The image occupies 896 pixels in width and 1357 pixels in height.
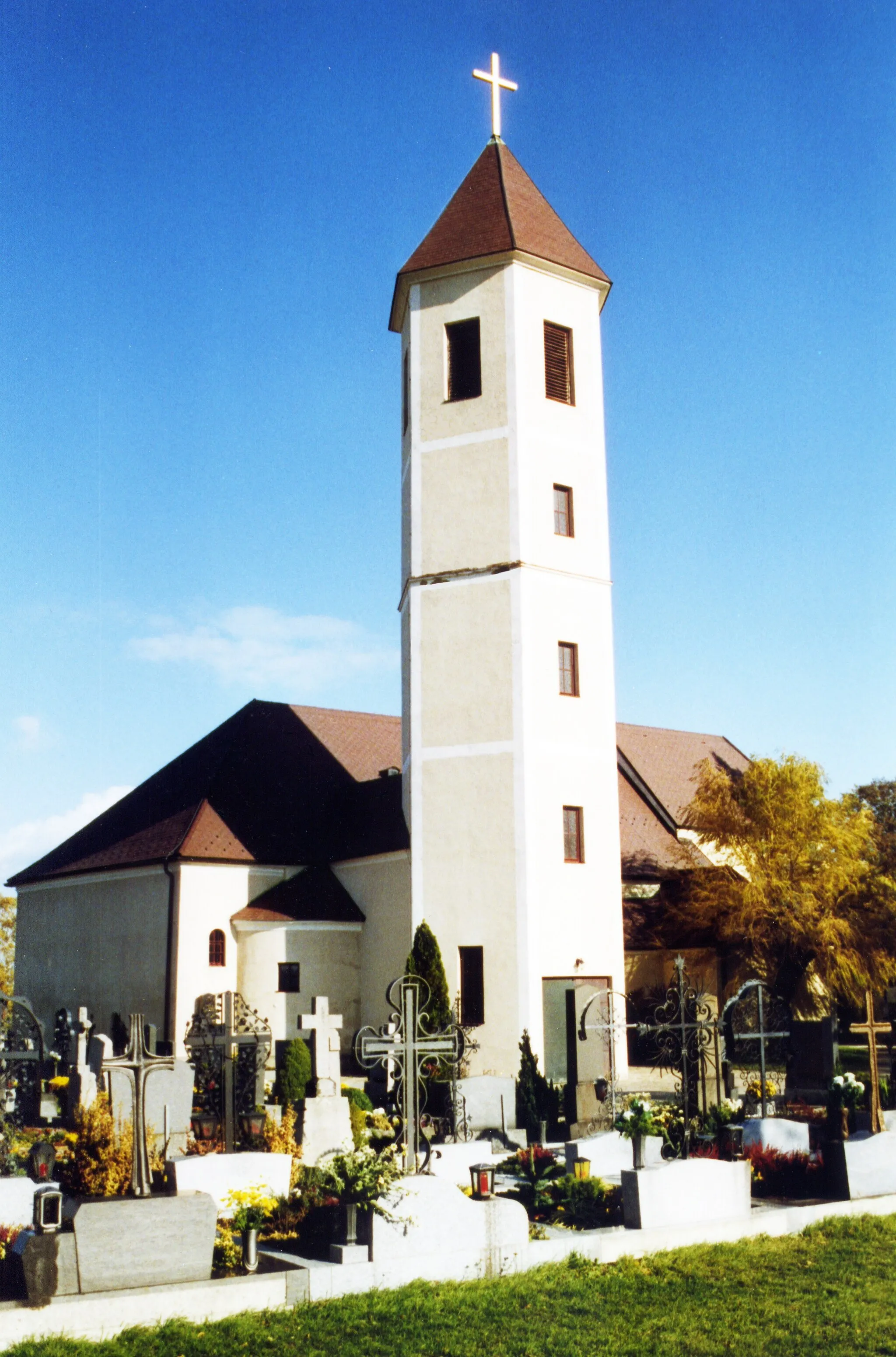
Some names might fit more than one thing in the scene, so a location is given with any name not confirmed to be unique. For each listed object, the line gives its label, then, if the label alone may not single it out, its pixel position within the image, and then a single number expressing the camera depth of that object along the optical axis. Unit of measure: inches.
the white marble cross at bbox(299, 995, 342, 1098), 581.3
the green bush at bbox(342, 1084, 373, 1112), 707.1
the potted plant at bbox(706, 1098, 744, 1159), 527.8
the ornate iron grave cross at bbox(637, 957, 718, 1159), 569.6
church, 930.1
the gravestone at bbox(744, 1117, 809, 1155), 528.7
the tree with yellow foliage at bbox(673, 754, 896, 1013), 1109.1
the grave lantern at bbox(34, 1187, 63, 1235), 354.0
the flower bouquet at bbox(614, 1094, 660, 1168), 472.4
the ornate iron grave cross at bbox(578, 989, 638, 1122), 708.4
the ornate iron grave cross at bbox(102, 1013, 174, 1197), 401.1
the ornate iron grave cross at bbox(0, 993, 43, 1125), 574.2
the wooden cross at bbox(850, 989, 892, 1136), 519.2
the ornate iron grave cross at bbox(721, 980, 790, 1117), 618.4
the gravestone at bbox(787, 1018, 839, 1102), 749.9
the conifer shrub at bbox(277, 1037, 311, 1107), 735.1
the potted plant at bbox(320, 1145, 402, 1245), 398.9
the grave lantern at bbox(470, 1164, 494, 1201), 430.9
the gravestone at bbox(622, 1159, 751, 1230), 442.0
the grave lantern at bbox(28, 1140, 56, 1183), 476.7
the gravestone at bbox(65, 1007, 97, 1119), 695.7
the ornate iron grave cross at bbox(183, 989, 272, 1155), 560.4
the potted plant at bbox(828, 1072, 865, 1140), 570.9
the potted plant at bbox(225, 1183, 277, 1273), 389.4
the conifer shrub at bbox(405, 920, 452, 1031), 858.8
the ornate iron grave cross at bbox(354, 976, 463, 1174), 494.2
